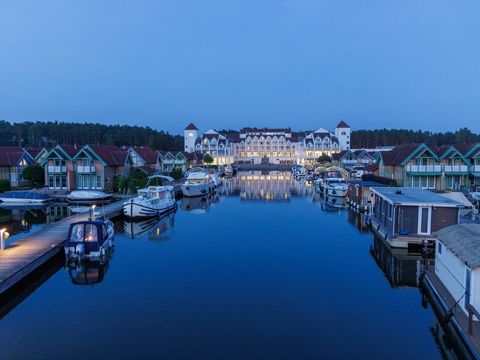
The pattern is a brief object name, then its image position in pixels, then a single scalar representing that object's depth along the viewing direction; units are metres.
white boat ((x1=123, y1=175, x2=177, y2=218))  33.09
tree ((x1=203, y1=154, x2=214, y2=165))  108.06
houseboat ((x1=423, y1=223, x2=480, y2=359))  11.67
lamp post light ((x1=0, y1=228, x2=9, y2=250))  19.69
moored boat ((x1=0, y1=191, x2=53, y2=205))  40.34
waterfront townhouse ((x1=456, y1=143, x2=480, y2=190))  44.94
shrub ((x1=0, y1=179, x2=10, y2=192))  46.25
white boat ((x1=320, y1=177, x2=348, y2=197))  48.81
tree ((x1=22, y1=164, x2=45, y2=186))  48.88
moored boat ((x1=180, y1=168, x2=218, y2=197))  50.56
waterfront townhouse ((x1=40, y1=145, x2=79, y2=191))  46.69
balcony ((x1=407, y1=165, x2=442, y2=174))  43.81
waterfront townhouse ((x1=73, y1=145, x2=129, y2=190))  46.38
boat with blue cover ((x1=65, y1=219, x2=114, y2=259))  20.31
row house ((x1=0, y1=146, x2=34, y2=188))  49.59
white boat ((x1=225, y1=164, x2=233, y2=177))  94.43
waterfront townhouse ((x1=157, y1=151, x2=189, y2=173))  74.00
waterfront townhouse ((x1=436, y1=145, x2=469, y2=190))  44.12
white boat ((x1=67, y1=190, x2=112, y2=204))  41.22
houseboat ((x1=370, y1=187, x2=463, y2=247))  22.52
